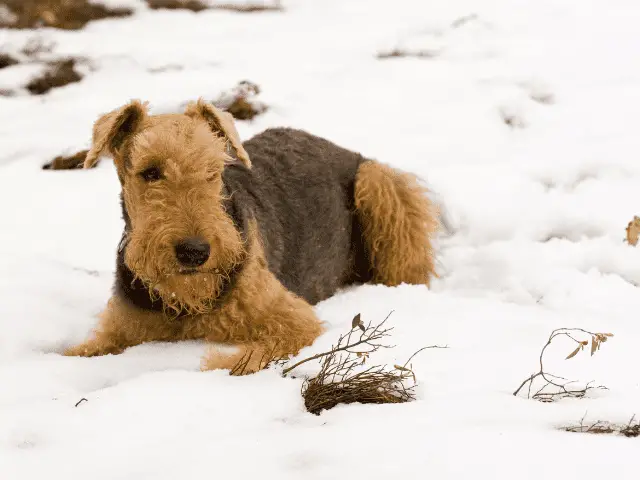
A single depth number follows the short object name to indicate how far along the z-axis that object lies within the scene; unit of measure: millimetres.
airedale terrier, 4901
